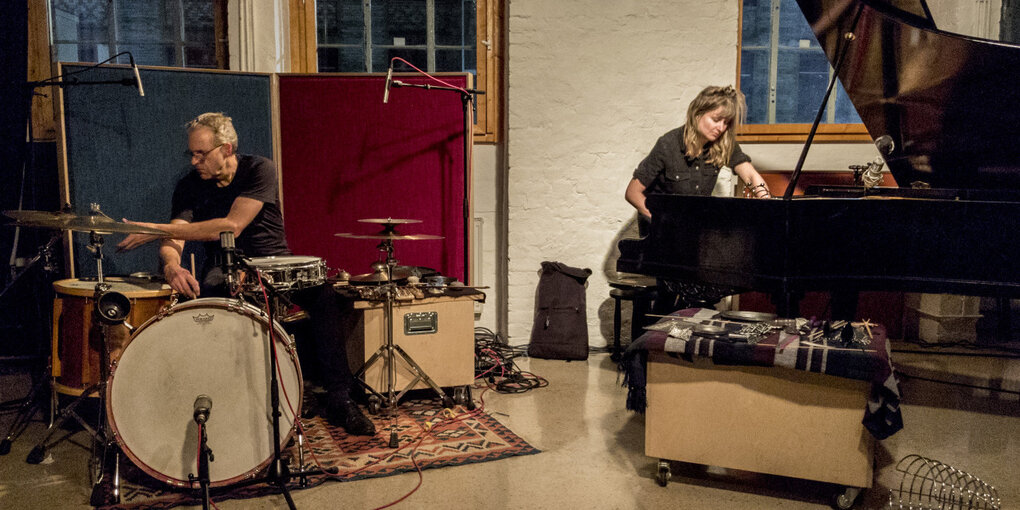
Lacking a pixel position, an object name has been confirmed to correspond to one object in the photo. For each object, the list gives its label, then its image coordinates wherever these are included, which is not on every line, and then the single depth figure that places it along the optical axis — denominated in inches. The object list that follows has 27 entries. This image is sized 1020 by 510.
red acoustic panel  164.2
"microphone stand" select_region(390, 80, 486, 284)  158.2
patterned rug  103.4
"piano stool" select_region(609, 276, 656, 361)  167.6
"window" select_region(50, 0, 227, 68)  175.6
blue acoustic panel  144.7
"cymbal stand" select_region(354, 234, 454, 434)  129.9
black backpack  178.5
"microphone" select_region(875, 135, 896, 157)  122.6
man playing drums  126.1
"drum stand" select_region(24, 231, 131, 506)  99.5
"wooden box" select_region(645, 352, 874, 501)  96.0
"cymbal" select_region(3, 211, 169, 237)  92.1
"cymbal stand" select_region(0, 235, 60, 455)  117.6
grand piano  103.8
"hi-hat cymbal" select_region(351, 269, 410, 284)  134.8
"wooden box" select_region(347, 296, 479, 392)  137.8
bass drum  93.2
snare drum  105.9
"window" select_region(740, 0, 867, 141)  196.5
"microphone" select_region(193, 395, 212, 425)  91.3
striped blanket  92.4
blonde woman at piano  154.9
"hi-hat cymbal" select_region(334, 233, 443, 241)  124.1
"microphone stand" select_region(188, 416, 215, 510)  89.4
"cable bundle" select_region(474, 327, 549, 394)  157.1
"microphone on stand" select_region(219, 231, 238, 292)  89.7
